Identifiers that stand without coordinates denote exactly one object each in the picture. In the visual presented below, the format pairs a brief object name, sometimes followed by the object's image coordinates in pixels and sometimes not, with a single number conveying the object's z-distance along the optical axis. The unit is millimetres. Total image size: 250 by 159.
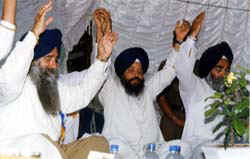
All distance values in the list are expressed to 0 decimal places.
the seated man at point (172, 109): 6145
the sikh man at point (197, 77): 5312
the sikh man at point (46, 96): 3781
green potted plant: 3314
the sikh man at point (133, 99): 5316
